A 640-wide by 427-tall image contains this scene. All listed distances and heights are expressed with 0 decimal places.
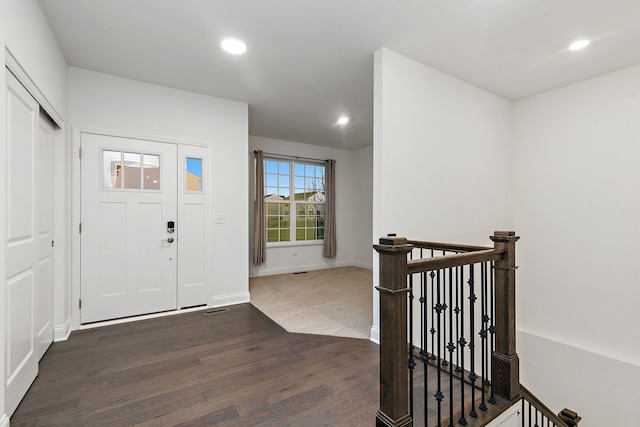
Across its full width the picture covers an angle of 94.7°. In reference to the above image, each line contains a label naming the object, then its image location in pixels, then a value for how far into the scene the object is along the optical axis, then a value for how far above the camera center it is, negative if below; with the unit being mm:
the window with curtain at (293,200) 5930 +223
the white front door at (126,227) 3041 -180
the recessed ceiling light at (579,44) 2605 +1507
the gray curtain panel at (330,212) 6387 -31
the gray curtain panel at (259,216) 5449 -94
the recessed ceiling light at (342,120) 4629 +1472
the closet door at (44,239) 2270 -234
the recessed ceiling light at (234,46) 2570 +1481
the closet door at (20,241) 1678 -191
